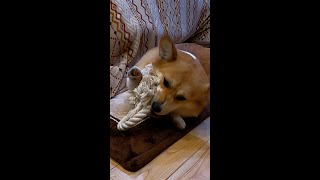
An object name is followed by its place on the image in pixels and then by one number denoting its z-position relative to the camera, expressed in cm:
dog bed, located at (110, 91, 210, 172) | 110
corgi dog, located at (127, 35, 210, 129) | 125
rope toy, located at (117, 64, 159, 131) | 124
